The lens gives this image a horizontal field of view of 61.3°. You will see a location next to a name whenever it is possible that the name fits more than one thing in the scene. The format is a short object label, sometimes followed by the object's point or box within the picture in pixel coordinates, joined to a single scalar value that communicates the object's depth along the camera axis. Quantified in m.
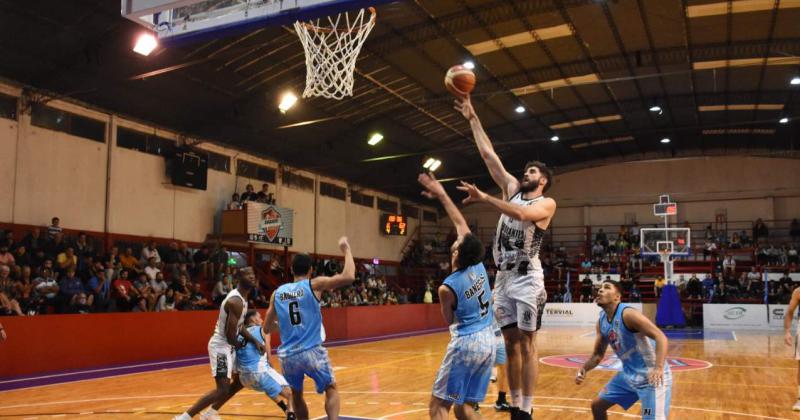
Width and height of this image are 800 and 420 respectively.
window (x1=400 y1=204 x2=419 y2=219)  35.18
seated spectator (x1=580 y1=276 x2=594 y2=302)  28.61
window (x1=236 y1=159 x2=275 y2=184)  23.44
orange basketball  5.38
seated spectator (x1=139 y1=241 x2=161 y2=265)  18.08
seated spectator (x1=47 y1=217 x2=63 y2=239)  15.75
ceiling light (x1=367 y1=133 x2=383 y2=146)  24.56
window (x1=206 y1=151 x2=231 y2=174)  22.22
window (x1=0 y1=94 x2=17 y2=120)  15.85
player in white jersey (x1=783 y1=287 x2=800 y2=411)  9.14
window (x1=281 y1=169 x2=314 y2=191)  25.69
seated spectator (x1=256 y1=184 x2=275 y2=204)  22.70
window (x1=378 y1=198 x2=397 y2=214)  32.81
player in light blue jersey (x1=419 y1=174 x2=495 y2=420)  5.01
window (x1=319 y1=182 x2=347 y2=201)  28.12
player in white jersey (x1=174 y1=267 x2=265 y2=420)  7.47
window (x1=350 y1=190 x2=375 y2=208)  30.36
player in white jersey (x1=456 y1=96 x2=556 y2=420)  5.37
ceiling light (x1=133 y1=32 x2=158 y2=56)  13.55
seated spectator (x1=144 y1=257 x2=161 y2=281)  16.89
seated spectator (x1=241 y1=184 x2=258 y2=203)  22.30
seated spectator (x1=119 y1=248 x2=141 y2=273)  16.81
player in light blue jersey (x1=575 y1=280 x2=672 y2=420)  5.36
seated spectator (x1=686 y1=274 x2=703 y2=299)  27.09
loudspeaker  20.31
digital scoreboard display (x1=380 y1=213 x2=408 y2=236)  31.59
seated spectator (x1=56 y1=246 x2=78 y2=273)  14.68
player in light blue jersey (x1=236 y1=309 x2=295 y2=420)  7.81
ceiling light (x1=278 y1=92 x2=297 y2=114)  18.70
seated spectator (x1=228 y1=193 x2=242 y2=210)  22.15
